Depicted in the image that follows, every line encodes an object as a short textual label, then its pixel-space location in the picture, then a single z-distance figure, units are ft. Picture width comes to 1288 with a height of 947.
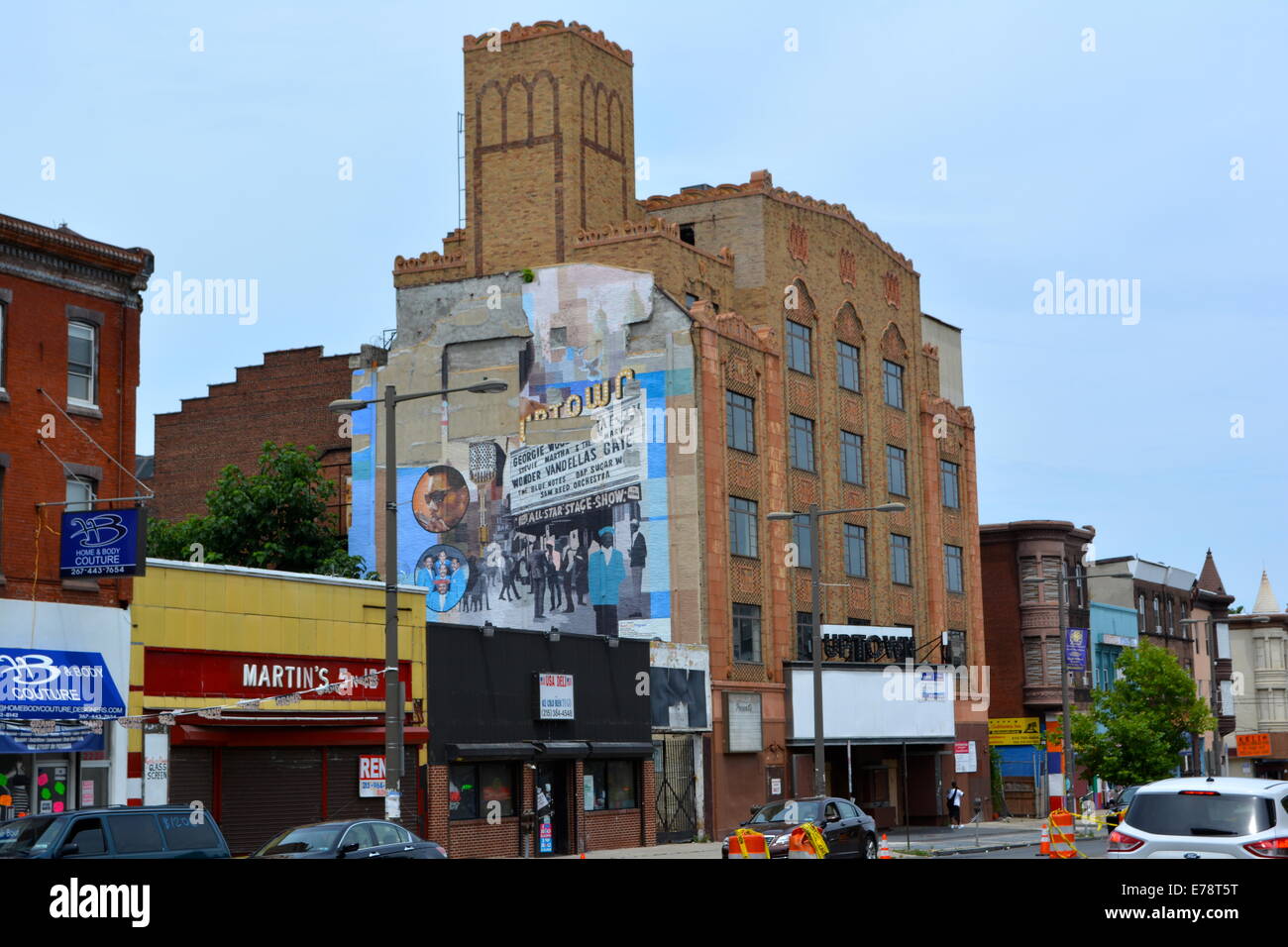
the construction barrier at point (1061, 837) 103.55
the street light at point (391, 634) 90.84
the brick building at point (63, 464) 107.55
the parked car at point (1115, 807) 140.15
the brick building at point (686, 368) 180.14
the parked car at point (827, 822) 111.75
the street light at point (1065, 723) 183.84
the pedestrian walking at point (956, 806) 215.10
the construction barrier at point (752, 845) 96.94
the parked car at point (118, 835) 62.54
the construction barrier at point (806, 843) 95.20
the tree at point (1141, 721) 236.22
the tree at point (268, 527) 188.24
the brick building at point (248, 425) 220.64
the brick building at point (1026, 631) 261.65
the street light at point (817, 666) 139.85
